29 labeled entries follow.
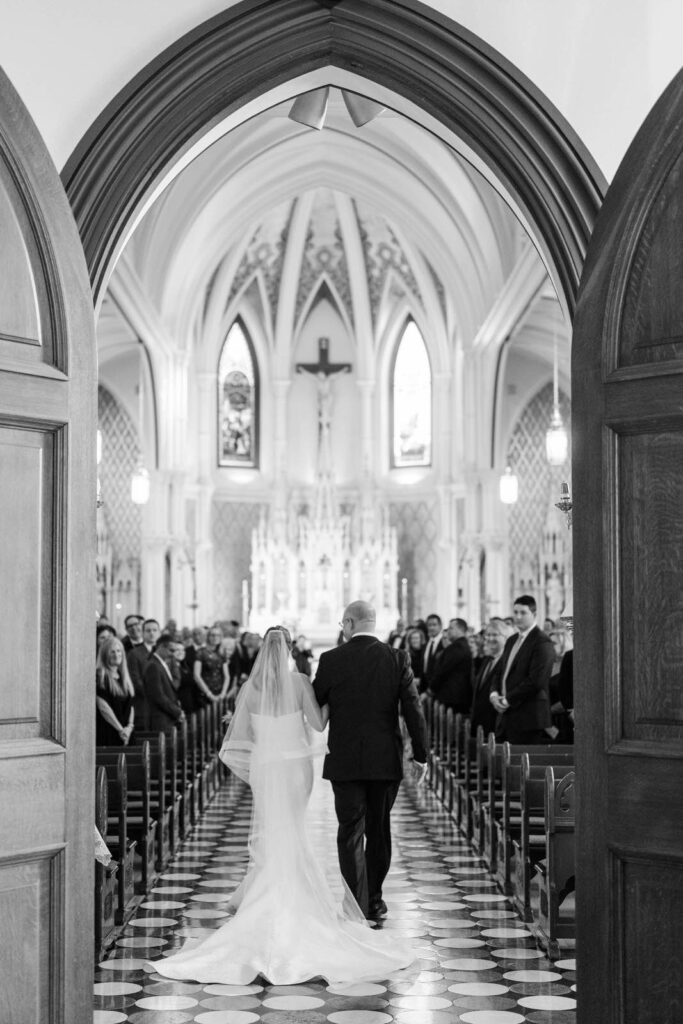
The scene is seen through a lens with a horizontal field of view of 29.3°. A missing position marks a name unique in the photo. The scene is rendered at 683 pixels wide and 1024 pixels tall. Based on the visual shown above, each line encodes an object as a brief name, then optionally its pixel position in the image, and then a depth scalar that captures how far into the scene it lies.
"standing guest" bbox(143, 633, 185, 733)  11.01
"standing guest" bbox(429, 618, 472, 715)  13.00
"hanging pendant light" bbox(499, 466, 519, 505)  19.16
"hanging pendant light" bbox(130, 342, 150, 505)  19.39
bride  6.21
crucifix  32.38
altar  29.58
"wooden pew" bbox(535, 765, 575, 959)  6.44
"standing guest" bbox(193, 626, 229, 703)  14.73
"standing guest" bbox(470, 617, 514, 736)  10.88
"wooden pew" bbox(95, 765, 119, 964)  6.49
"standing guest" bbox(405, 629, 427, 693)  16.44
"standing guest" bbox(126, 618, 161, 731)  11.26
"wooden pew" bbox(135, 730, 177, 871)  8.89
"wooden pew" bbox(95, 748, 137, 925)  7.16
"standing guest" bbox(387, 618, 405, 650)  19.80
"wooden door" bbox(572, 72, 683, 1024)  4.17
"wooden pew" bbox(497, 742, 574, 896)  7.99
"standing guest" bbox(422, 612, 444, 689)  15.36
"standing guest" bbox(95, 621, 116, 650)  9.94
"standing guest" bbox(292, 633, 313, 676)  19.44
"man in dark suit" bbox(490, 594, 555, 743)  9.51
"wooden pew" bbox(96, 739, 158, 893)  8.07
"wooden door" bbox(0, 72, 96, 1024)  4.25
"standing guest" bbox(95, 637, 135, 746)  9.48
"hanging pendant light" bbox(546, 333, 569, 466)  14.34
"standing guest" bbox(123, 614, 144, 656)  13.04
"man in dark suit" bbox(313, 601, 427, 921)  7.19
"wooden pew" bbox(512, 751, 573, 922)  7.30
